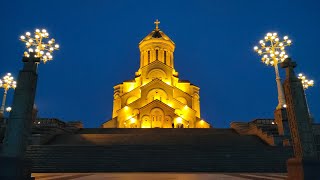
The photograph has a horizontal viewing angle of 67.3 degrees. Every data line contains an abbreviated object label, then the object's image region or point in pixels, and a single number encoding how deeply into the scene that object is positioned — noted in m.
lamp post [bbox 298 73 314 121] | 22.36
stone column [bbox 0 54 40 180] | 5.70
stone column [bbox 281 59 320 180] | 5.87
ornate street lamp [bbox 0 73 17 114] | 23.73
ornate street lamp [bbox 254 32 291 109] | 18.24
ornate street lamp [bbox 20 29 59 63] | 17.97
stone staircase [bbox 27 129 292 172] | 12.72
